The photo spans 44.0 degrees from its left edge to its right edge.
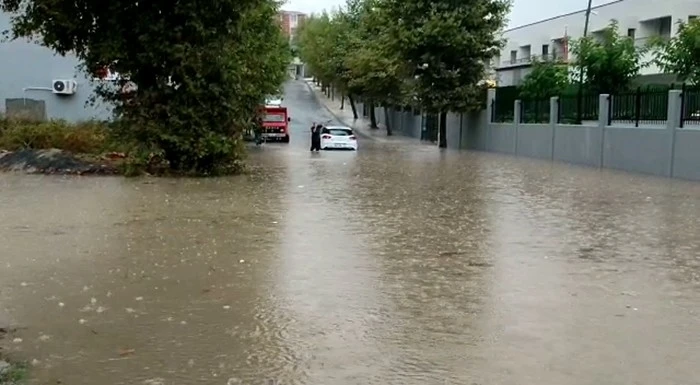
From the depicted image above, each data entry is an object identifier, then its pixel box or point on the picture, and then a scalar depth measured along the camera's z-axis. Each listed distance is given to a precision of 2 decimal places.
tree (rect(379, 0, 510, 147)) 41.22
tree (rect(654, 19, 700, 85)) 28.78
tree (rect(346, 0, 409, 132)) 44.28
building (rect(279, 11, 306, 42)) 176.75
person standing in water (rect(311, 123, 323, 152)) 41.94
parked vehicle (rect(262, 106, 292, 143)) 54.38
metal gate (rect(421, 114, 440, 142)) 55.61
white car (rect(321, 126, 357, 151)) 43.44
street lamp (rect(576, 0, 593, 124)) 32.29
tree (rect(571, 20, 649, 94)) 33.72
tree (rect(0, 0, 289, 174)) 22.09
